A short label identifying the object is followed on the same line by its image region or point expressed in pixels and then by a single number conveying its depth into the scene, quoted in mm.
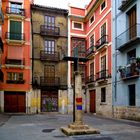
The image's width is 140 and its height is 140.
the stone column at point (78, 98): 7370
